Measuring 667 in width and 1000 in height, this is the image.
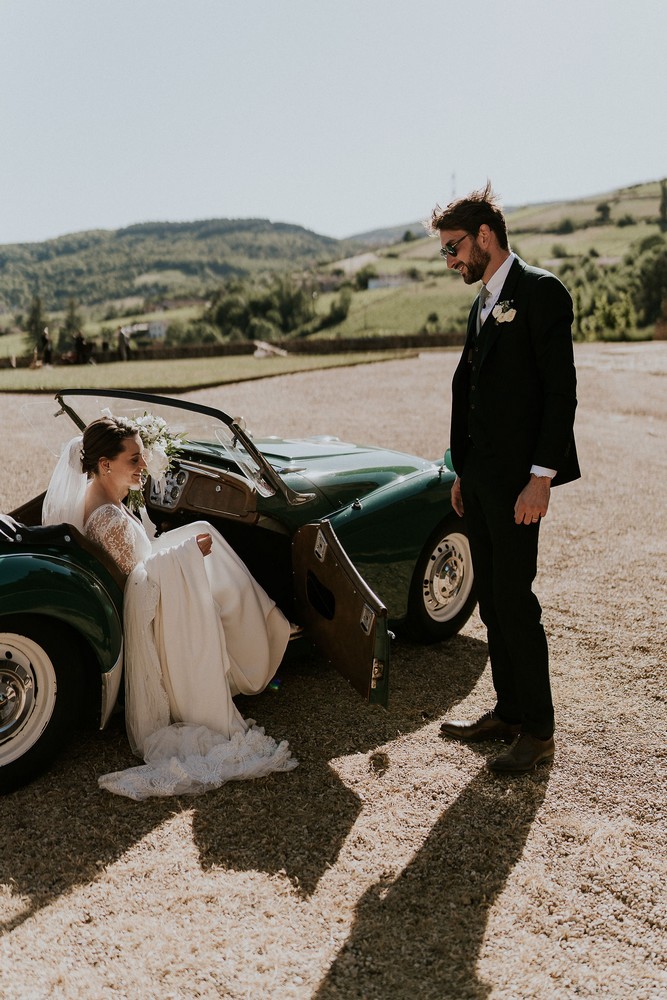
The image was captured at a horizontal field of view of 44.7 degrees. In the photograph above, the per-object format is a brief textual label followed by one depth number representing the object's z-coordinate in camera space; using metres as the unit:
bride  3.51
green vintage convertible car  3.27
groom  3.19
